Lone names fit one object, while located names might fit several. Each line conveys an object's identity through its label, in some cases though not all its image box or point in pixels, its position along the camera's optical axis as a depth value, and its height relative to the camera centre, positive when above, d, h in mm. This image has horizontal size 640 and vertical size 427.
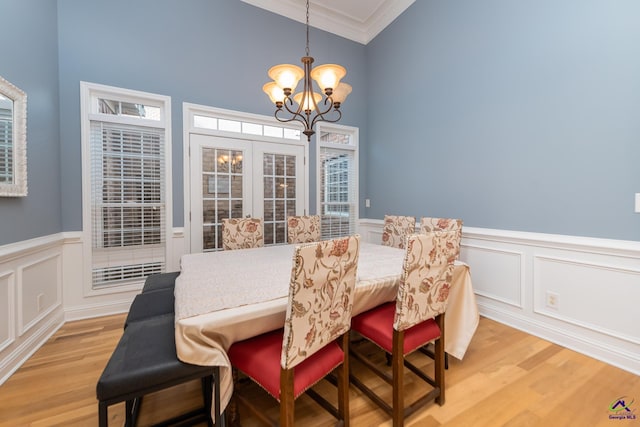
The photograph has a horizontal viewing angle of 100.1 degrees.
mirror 1829 +504
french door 3223 +317
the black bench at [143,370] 987 -621
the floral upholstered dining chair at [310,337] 1075 -572
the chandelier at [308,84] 1896 +952
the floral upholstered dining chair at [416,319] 1362 -639
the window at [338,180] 4121 +459
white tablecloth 1099 -437
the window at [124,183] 2736 +286
